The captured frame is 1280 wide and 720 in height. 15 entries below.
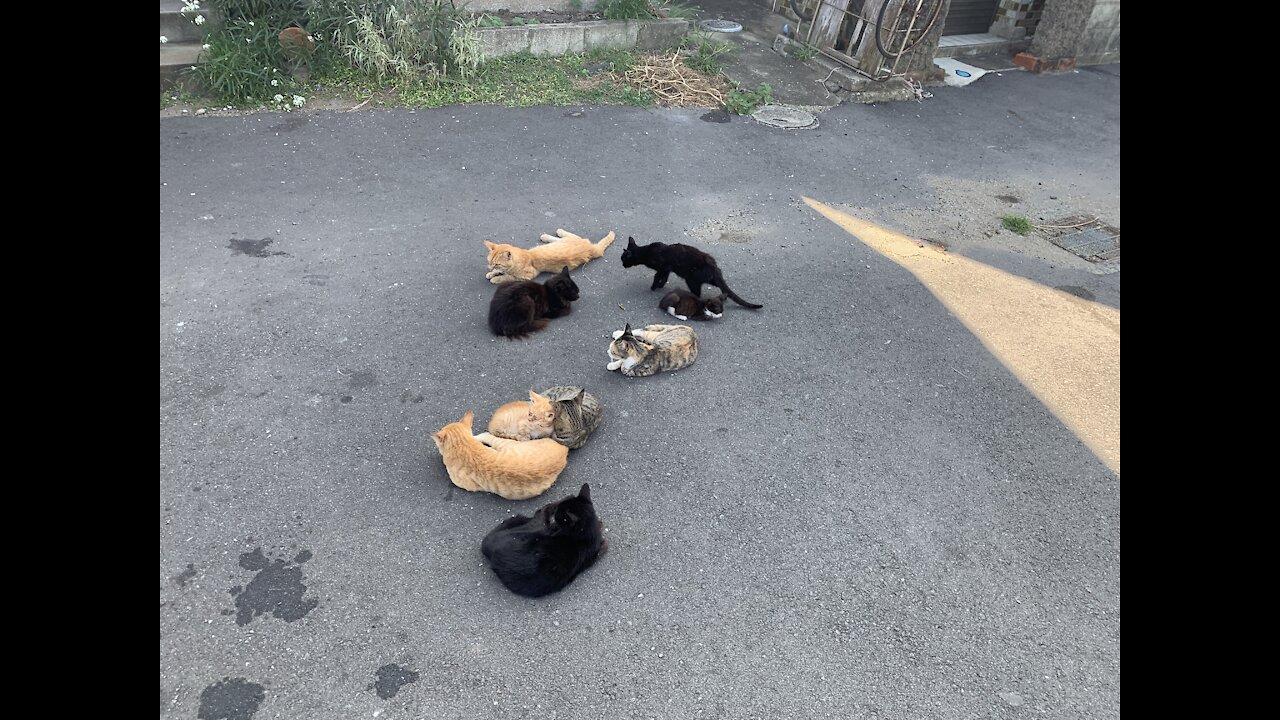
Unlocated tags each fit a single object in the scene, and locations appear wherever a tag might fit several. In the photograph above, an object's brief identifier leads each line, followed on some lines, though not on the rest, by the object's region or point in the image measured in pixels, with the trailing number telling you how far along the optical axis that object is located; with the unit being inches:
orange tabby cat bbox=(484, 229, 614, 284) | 233.0
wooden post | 428.1
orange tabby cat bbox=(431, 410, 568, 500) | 159.2
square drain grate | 292.2
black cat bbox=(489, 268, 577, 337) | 211.6
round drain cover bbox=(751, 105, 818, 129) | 370.9
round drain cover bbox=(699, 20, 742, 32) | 460.1
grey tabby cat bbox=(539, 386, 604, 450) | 173.6
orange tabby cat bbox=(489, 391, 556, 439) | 171.2
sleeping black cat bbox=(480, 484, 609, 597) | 142.7
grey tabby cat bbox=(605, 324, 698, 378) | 202.1
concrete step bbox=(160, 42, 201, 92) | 326.0
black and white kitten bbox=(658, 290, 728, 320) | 229.1
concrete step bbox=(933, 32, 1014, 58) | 483.8
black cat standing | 231.5
